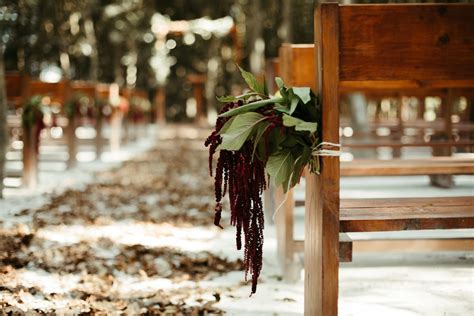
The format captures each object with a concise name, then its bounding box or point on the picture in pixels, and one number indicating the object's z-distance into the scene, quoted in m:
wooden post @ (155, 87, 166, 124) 24.67
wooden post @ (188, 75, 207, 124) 21.50
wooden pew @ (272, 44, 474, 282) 3.58
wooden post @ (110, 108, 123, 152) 12.74
